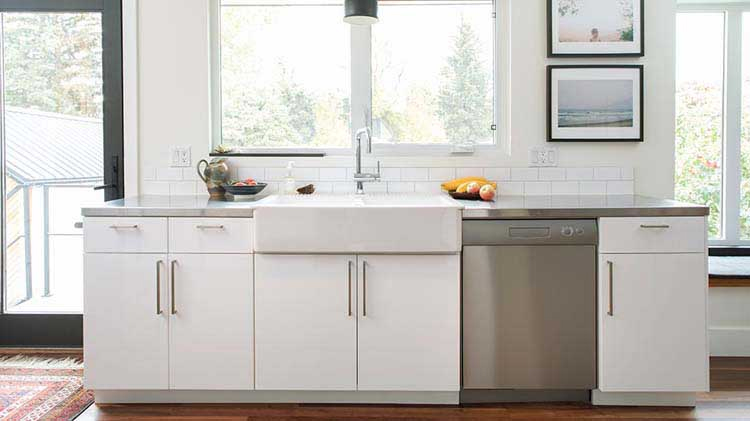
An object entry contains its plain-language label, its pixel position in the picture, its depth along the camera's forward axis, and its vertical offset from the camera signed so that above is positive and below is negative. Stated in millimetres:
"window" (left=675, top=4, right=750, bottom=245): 3889 +431
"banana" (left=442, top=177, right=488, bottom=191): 3160 +4
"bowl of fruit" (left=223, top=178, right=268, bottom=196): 3006 -22
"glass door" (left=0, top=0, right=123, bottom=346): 3436 +201
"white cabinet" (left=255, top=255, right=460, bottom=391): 2678 -600
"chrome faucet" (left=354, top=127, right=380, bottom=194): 3156 +85
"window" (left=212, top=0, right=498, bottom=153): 3432 +599
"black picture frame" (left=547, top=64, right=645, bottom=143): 3291 +467
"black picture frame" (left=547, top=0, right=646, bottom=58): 3275 +714
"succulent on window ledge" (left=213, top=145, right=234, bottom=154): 3305 +183
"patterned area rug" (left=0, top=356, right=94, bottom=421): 2709 -973
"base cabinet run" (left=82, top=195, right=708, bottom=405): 2670 -526
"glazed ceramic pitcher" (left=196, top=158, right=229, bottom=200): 3135 +28
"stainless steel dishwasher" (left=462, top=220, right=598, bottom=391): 2678 -525
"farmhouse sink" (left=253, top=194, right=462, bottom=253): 2600 -190
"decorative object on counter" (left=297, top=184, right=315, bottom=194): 3242 -35
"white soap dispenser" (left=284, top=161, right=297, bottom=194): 3264 +7
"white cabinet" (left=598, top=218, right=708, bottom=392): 2668 -558
